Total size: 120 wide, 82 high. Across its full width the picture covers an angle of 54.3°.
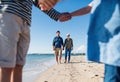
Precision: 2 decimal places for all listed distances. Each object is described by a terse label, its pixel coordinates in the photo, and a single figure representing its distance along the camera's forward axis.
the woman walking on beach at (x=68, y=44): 6.81
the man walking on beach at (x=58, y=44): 6.16
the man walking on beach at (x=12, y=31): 1.30
